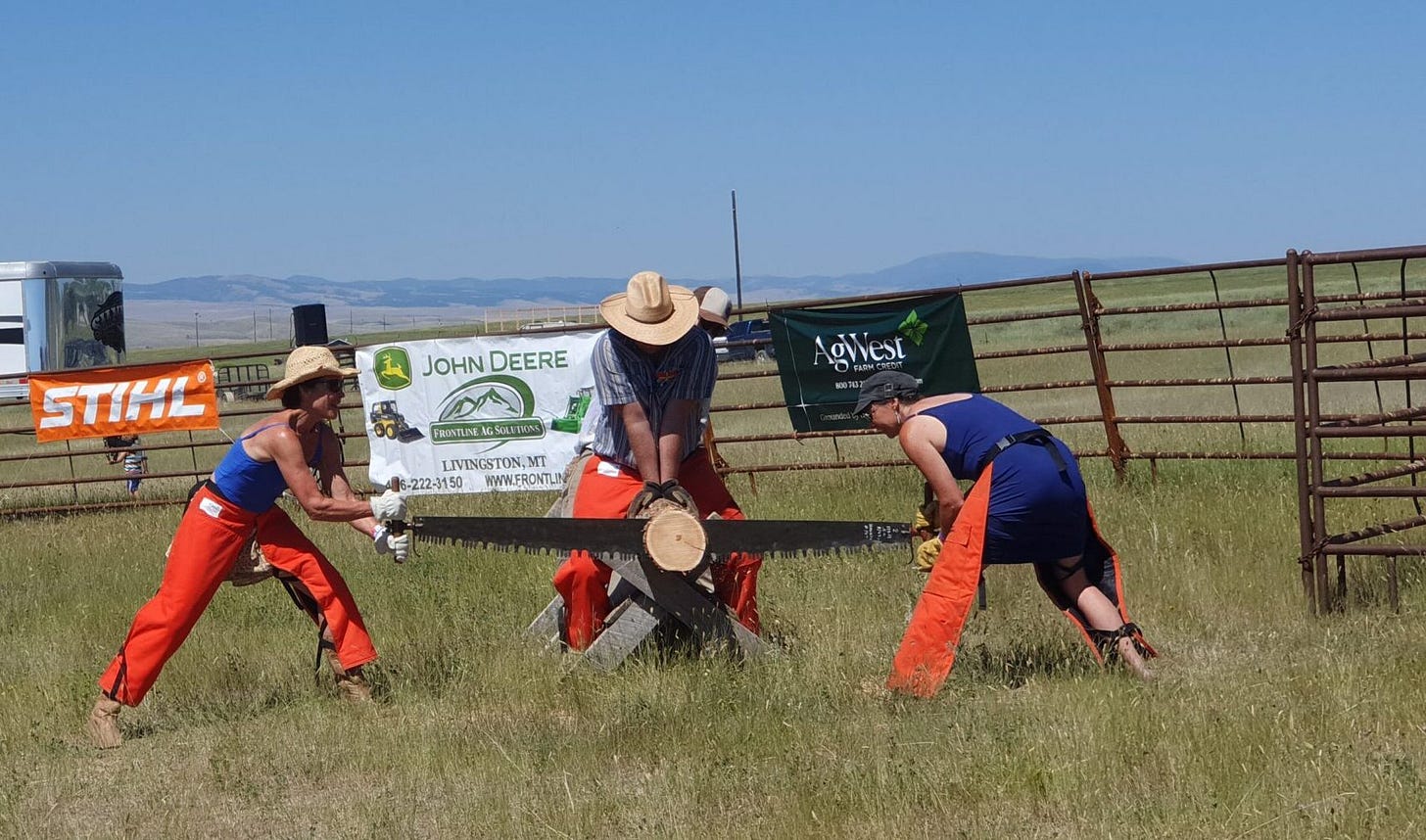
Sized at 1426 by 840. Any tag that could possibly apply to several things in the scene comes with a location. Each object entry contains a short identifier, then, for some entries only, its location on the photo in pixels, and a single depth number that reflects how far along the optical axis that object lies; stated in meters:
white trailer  27.11
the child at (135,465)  17.67
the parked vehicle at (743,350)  43.03
